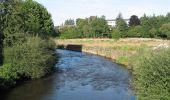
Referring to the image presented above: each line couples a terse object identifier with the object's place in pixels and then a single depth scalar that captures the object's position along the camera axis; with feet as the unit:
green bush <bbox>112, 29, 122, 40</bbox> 220.25
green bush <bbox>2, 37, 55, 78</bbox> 101.73
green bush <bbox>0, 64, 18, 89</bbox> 87.41
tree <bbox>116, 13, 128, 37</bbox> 246.16
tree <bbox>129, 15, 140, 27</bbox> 272.48
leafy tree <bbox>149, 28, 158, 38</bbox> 230.03
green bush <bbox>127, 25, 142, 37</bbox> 238.68
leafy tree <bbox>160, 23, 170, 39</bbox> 214.78
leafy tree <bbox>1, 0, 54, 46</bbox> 110.40
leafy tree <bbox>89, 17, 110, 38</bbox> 258.70
